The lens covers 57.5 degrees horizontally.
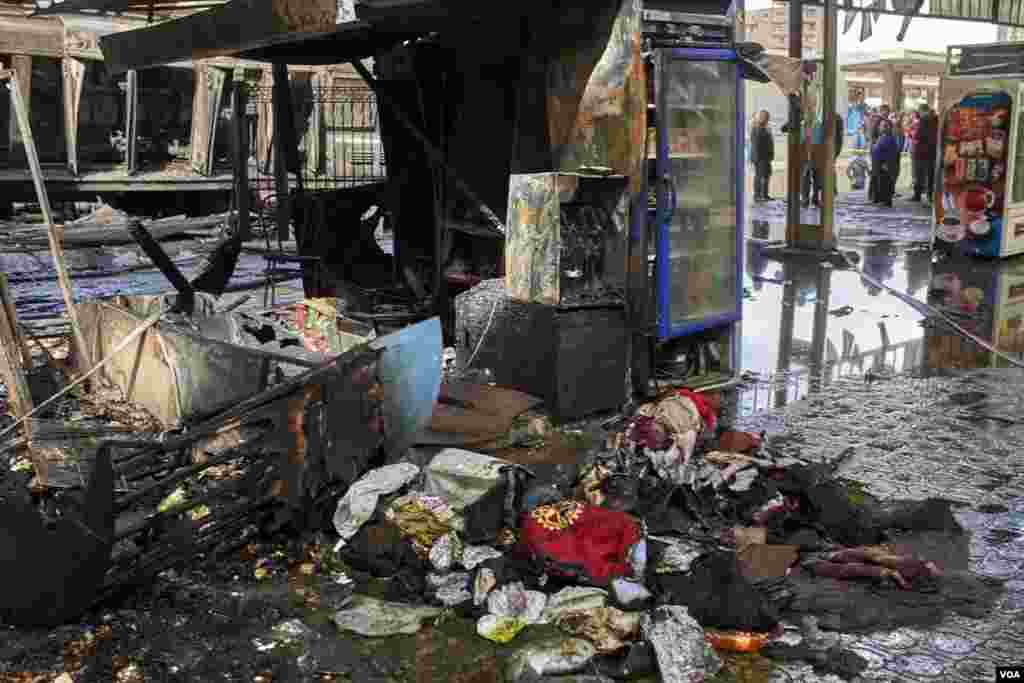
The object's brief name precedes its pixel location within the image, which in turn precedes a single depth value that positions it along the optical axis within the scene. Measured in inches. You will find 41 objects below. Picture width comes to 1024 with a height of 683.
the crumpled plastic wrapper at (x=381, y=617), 158.6
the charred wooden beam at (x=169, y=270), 293.0
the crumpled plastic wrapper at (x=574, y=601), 160.4
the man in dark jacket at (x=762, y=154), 915.4
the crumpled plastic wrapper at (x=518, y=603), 161.2
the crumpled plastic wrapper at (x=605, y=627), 151.0
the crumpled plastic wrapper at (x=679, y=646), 142.0
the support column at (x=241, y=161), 394.0
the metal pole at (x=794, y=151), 555.5
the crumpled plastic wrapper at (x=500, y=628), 156.1
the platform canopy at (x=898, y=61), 1127.6
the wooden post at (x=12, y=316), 247.0
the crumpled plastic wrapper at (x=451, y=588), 166.7
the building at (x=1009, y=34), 1218.0
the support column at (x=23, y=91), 669.3
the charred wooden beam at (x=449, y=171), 314.5
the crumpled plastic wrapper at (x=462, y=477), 190.5
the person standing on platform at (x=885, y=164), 878.4
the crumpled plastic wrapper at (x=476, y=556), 175.6
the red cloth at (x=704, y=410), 236.7
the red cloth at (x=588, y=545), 169.8
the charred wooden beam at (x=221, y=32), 264.2
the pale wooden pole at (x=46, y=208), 247.1
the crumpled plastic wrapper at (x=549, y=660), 144.8
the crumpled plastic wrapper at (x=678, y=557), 171.2
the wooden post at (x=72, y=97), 704.4
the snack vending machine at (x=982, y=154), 556.4
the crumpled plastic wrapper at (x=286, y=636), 154.8
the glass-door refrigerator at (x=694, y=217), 275.3
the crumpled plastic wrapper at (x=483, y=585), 164.7
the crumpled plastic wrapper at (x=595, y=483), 199.8
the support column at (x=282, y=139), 378.9
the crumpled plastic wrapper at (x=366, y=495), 187.3
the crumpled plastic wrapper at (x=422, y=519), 183.6
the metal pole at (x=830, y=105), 534.9
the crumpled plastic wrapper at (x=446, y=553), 175.9
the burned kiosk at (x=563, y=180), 257.0
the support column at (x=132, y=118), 717.9
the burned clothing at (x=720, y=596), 154.1
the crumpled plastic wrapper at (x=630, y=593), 161.3
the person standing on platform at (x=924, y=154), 899.4
